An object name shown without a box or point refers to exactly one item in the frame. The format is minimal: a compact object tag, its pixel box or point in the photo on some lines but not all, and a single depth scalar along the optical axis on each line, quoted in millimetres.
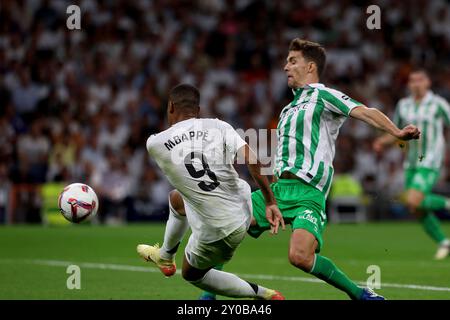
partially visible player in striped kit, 27969
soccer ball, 17906
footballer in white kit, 15141
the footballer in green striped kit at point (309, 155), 15750
